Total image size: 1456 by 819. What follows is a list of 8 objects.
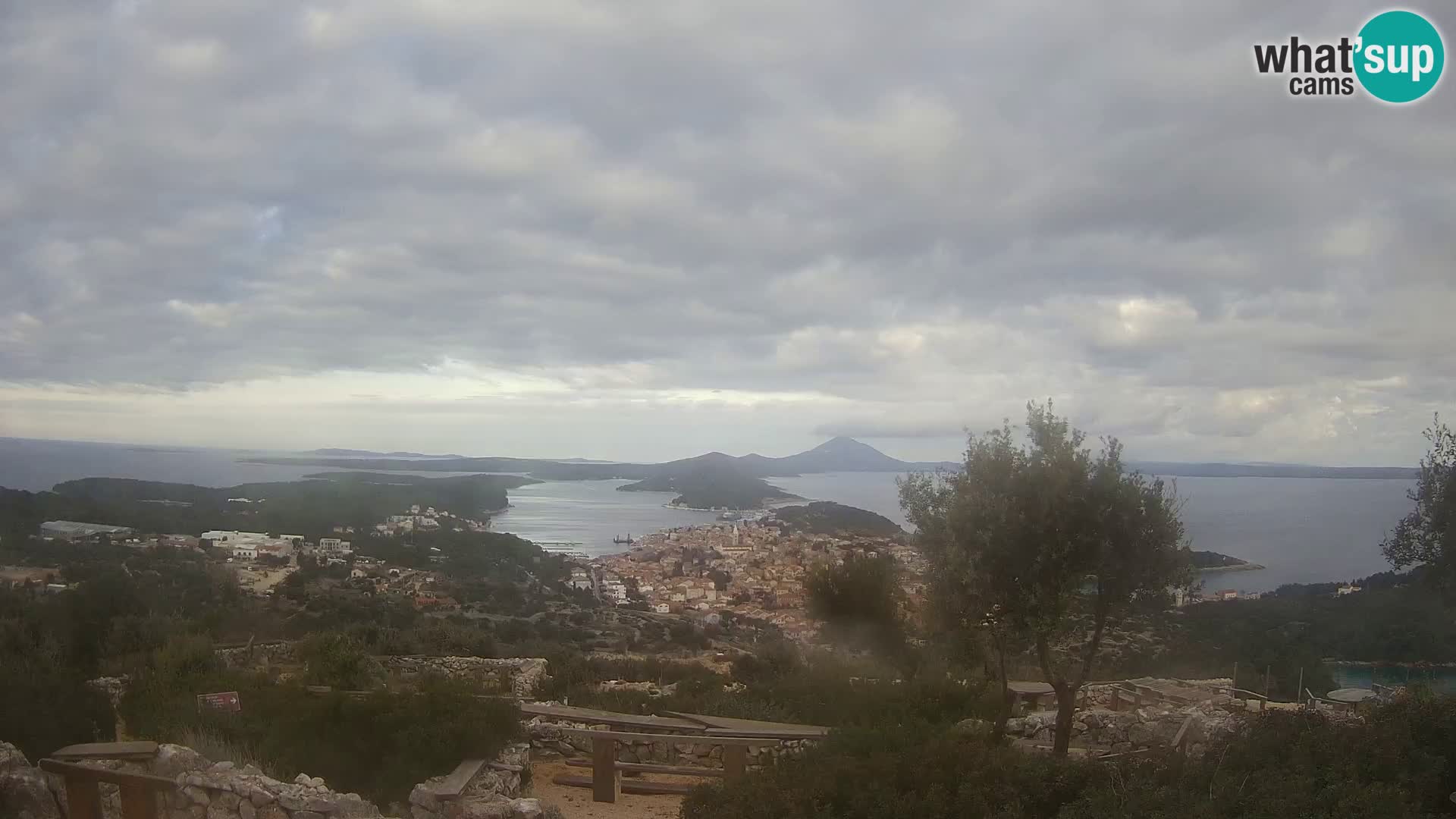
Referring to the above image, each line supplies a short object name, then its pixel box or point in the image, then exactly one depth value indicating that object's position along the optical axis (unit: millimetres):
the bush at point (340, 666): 8539
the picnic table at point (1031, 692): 10539
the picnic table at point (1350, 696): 9517
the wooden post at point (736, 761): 7352
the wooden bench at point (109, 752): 6027
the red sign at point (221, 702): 8164
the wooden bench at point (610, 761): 7762
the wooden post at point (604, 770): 7793
